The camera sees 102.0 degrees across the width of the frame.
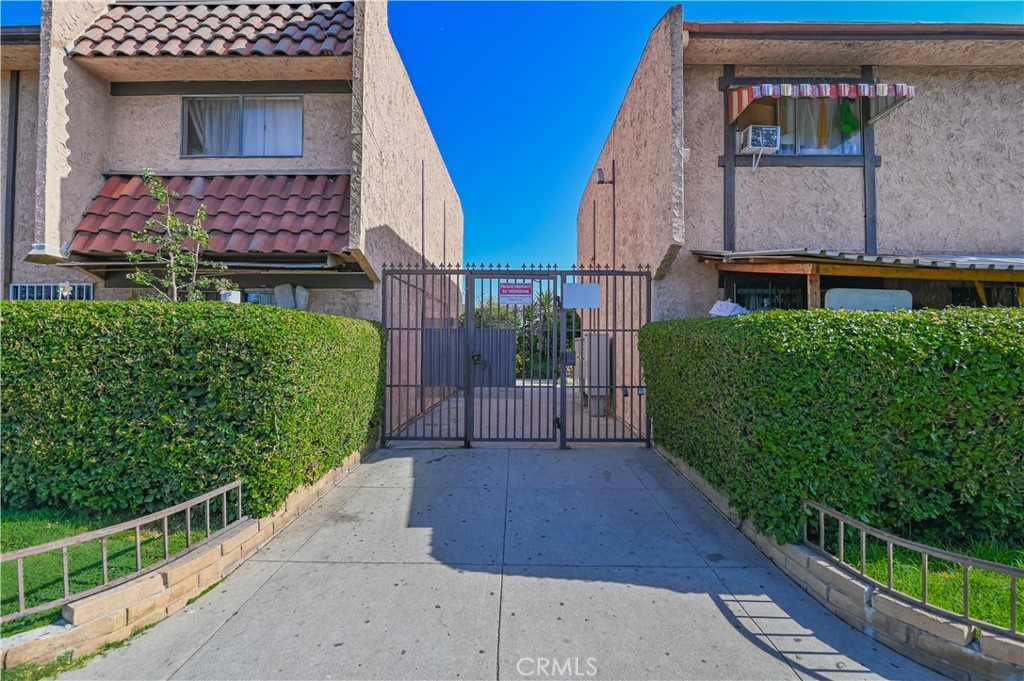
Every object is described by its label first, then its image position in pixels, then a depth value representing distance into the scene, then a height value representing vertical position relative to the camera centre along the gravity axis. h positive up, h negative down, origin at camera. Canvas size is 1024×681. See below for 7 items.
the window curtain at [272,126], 6.89 +3.81
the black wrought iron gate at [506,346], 6.82 +0.15
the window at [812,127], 7.04 +3.90
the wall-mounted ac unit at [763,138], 6.69 +3.50
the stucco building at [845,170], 6.88 +3.11
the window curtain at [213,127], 6.91 +3.80
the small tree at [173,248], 4.82 +1.33
